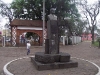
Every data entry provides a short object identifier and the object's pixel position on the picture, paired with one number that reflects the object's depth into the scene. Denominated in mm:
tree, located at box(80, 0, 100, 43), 20345
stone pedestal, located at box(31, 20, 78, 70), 4396
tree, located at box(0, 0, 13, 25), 20405
